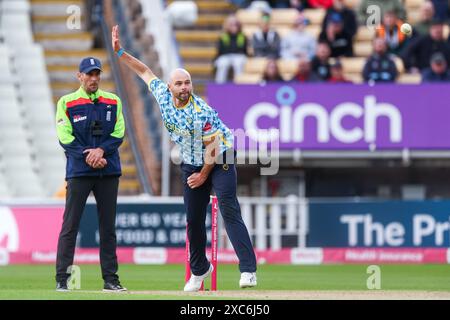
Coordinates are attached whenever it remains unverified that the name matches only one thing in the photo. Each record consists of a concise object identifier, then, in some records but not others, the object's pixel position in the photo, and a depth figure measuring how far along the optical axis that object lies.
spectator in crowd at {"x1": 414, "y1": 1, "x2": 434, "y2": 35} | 27.23
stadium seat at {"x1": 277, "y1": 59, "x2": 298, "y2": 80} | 27.75
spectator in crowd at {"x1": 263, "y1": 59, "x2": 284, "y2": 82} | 25.86
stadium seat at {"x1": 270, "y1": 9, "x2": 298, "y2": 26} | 29.12
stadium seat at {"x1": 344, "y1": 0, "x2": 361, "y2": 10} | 29.23
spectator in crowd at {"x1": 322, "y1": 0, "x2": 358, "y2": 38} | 27.39
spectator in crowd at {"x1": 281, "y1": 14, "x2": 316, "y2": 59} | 27.53
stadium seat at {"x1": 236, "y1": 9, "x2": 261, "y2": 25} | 29.27
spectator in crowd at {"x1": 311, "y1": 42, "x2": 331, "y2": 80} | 26.36
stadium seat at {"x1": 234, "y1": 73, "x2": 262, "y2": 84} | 27.28
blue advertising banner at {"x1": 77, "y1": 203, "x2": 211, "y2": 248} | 23.52
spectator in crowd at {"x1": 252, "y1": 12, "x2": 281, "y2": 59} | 27.61
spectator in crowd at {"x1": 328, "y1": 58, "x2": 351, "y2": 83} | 26.11
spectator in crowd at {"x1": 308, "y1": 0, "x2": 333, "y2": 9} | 29.06
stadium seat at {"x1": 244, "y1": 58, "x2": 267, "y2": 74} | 27.86
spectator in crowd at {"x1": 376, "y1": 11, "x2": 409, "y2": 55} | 26.69
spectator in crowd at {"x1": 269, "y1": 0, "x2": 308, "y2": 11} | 29.30
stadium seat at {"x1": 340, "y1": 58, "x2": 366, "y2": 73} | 27.52
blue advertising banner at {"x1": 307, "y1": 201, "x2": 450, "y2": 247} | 23.73
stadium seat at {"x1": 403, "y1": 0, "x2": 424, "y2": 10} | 29.42
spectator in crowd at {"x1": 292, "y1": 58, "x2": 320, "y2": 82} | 26.16
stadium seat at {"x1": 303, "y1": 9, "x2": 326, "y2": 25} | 29.00
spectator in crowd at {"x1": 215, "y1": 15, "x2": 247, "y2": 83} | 27.31
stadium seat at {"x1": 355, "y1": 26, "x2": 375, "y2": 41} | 28.62
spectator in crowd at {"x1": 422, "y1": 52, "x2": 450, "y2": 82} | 25.97
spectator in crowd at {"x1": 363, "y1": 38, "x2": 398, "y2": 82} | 26.08
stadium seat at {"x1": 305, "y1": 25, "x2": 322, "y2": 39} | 28.21
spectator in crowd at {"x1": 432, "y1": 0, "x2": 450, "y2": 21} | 28.21
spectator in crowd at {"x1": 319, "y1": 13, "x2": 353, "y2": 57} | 27.22
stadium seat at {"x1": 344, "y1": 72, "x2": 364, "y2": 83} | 27.21
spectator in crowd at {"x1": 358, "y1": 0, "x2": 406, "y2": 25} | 27.20
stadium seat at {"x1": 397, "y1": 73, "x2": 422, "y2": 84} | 26.82
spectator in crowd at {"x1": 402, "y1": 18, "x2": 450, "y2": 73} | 26.53
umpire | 13.84
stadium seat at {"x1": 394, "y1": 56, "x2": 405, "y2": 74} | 27.08
